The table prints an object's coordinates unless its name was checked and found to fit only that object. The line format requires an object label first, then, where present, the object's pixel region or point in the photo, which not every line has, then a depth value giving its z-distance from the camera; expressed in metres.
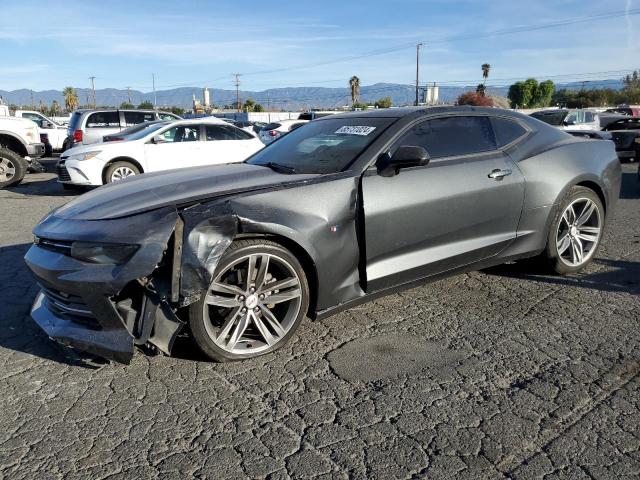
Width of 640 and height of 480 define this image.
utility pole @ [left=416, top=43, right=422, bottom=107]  58.16
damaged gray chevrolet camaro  3.03
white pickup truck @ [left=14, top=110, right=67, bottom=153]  18.36
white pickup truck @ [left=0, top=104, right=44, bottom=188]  11.48
